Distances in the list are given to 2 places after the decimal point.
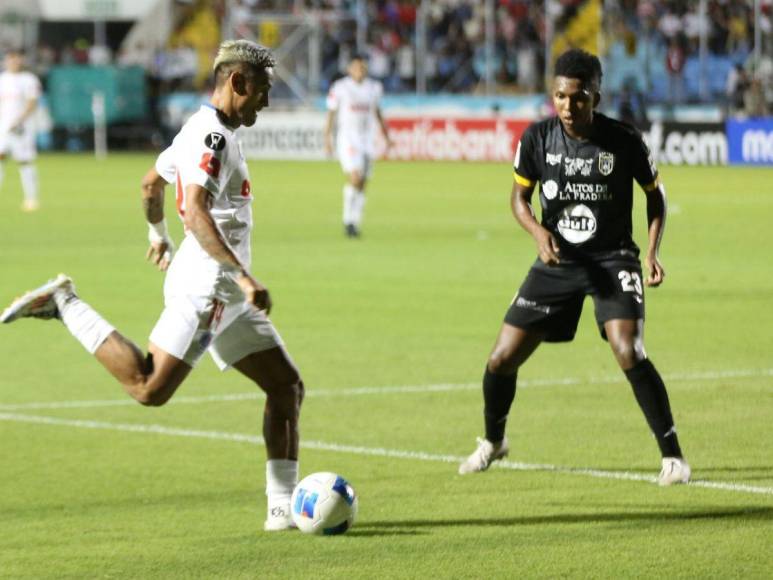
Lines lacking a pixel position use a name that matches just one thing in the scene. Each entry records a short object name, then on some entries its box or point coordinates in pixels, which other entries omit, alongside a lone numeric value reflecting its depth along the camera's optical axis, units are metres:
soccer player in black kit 16.78
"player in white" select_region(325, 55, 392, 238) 47.64
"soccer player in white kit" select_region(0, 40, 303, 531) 14.26
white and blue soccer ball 14.70
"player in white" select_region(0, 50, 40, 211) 58.62
